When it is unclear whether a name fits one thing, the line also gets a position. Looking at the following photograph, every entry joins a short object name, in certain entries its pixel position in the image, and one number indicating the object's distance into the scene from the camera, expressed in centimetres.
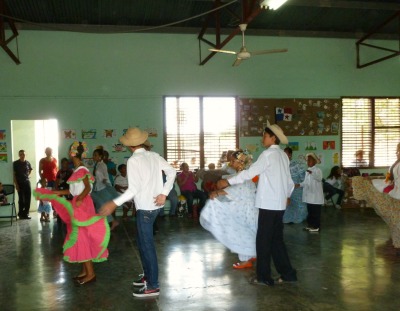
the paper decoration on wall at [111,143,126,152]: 979
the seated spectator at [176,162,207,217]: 927
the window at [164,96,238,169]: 1020
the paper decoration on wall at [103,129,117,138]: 976
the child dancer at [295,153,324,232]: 736
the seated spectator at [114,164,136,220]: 914
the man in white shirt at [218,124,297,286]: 426
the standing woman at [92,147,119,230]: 760
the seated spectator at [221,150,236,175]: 879
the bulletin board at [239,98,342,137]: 1047
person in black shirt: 922
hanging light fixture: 649
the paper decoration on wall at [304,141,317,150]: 1077
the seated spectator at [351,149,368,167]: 1107
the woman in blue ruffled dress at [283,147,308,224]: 812
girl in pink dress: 450
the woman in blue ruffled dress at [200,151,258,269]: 512
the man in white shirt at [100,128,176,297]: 392
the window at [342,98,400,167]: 1108
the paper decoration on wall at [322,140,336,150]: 1090
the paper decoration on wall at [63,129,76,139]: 960
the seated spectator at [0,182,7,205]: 863
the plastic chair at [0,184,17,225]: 883
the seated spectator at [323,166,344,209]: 1022
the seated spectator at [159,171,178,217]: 909
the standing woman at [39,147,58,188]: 905
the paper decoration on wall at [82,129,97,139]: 967
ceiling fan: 712
